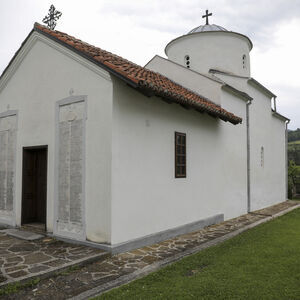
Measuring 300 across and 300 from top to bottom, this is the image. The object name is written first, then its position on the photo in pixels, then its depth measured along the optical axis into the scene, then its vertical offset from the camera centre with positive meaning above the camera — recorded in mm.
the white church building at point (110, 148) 6273 +488
